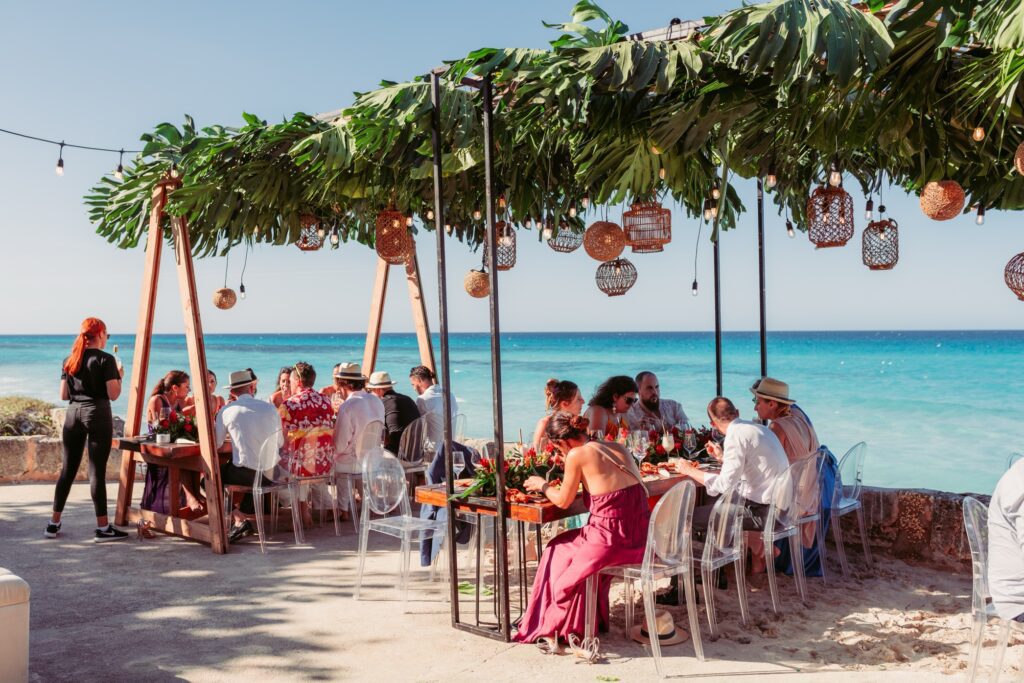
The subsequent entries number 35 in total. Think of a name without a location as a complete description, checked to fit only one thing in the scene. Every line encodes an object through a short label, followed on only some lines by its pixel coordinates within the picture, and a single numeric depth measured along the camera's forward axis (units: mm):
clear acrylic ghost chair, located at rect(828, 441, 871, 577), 6234
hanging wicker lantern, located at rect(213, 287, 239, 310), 9914
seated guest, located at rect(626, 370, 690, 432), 7801
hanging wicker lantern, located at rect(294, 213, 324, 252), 8188
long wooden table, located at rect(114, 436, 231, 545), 7094
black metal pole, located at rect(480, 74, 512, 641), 4535
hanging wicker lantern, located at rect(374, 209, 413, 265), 7758
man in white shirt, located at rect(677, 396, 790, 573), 5500
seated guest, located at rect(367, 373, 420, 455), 8320
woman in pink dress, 4652
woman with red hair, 7082
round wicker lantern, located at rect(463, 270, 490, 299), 8961
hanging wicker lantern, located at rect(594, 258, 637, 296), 8234
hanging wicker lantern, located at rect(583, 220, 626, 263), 7125
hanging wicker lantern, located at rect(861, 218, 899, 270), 7098
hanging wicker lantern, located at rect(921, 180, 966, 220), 5871
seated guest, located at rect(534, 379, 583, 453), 6521
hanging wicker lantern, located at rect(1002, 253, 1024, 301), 6531
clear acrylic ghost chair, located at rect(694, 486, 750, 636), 4887
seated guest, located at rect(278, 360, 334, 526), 7523
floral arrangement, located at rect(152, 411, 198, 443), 7455
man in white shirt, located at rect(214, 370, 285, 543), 7164
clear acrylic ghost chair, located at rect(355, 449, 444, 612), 5832
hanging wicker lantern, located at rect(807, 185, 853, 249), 6430
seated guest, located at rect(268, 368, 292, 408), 9269
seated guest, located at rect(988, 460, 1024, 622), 3635
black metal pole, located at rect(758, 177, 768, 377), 7457
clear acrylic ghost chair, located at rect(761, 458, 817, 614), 5418
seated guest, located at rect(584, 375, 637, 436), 7129
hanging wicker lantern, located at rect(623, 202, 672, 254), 6848
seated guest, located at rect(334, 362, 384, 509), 7785
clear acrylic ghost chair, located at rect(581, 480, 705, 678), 4402
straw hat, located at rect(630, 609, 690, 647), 4762
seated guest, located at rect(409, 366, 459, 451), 8352
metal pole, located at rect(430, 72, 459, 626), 4742
